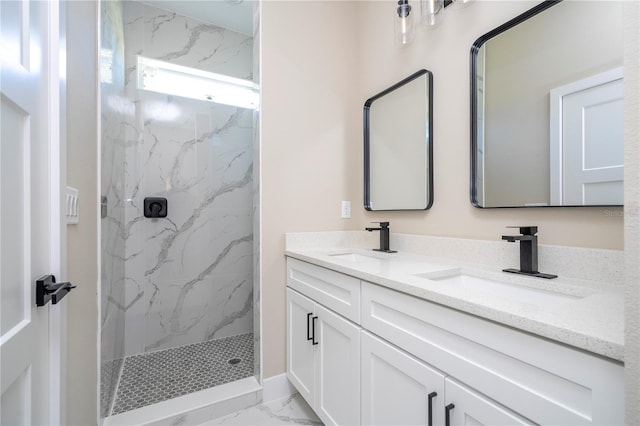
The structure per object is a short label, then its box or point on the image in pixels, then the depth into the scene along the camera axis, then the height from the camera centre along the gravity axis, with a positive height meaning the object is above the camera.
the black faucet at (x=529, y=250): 1.00 -0.14
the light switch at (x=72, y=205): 0.92 +0.03
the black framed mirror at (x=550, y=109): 0.90 +0.38
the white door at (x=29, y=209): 0.59 +0.01
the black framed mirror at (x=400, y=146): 1.51 +0.40
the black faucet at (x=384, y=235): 1.66 -0.14
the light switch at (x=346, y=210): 1.98 +0.01
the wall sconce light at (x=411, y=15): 1.38 +1.03
